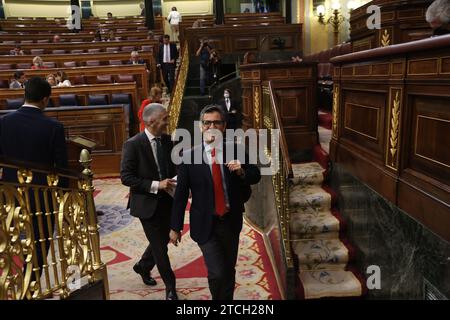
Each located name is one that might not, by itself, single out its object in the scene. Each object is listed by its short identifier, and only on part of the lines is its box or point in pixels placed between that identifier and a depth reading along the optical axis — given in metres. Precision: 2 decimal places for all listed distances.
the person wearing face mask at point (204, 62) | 9.27
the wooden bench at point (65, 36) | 12.68
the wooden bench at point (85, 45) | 11.17
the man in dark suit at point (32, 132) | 2.34
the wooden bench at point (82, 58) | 9.76
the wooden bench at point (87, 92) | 6.92
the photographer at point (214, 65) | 9.42
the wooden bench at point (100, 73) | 8.36
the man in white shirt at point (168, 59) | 9.19
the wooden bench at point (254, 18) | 12.87
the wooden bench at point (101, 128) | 6.22
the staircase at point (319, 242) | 3.22
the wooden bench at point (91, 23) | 15.12
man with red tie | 2.30
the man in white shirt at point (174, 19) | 12.77
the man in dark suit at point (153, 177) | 2.63
